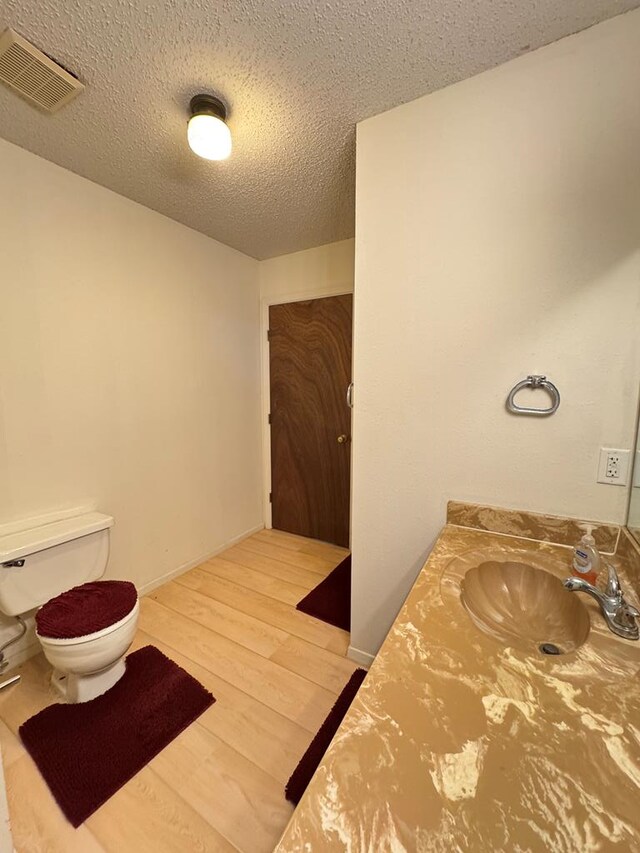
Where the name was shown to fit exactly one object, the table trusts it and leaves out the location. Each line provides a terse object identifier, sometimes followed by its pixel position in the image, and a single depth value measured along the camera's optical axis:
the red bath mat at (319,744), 1.11
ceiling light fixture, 1.23
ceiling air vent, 1.04
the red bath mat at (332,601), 1.94
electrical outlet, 1.08
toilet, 1.32
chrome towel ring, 1.12
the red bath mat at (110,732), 1.13
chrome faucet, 0.78
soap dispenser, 0.95
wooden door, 2.67
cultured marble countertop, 0.43
